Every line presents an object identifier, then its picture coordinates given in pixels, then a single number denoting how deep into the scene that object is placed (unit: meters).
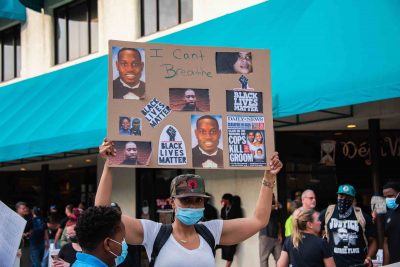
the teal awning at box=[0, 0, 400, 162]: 9.41
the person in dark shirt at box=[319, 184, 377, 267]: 8.59
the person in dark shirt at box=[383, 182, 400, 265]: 8.59
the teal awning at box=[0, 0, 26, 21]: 18.27
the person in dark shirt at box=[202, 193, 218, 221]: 13.72
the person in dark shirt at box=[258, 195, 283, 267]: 12.59
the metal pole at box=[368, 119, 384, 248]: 11.51
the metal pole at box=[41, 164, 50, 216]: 20.39
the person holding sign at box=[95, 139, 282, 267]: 4.20
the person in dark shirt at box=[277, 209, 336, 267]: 6.71
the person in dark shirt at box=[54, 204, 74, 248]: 15.32
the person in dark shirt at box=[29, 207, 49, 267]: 16.36
